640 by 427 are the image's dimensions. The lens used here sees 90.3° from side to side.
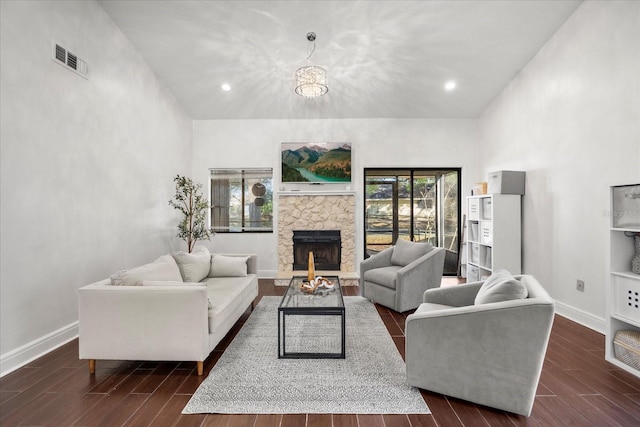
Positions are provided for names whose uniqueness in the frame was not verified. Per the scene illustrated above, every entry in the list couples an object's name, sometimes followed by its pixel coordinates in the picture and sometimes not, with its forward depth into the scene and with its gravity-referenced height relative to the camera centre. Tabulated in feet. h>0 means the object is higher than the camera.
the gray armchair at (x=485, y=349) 6.22 -2.82
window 20.85 +1.00
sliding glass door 20.86 +0.38
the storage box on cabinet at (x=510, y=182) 15.03 +1.50
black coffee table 8.77 -2.63
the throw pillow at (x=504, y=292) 6.74 -1.69
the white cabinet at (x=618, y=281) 8.52 -1.85
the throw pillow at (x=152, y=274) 8.39 -1.70
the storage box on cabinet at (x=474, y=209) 16.57 +0.24
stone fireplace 20.02 -0.26
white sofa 7.90 -2.70
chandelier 13.30 +5.64
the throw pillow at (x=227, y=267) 12.86 -2.15
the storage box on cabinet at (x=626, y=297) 8.24 -2.24
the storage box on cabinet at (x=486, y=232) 15.48 -0.94
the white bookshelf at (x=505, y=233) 15.16 -0.93
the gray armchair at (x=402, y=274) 12.66 -2.52
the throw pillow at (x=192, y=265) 11.50 -1.89
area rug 6.73 -4.04
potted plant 17.76 +0.19
